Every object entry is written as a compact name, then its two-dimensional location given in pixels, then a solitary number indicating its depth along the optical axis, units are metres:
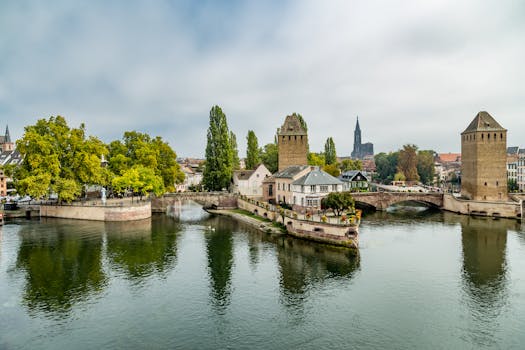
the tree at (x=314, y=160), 89.07
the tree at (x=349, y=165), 117.00
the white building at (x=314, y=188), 55.69
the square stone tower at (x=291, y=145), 73.56
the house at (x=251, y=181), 75.69
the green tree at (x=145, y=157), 68.25
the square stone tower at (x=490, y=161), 63.50
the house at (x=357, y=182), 80.85
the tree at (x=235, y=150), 94.75
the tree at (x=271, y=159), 87.88
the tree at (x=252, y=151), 88.25
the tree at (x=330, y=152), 98.06
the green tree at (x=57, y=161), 56.12
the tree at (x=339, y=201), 47.00
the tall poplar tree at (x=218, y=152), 73.94
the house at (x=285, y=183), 61.41
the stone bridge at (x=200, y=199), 71.19
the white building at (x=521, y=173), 91.81
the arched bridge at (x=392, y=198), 69.81
